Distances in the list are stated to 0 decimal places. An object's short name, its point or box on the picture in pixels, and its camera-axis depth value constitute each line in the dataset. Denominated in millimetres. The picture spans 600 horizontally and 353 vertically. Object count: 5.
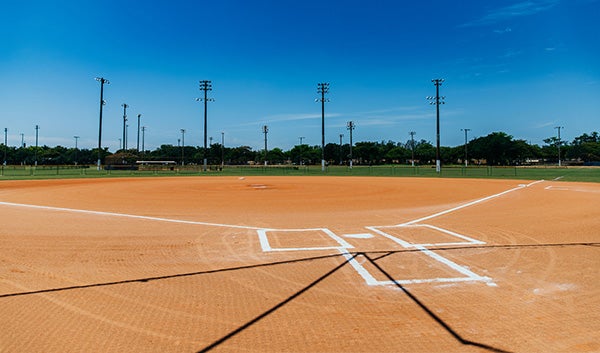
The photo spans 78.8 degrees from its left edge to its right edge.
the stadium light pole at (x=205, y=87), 62350
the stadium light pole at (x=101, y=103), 59891
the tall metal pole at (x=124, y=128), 96338
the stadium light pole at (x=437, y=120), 50712
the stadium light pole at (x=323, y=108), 59125
